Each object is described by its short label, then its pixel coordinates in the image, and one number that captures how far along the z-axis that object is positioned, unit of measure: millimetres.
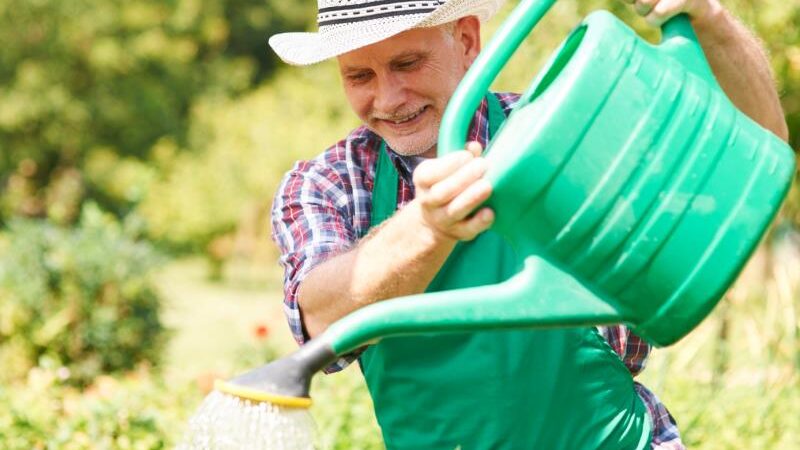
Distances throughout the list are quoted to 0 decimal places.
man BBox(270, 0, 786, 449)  2124
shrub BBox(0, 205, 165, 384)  5898
